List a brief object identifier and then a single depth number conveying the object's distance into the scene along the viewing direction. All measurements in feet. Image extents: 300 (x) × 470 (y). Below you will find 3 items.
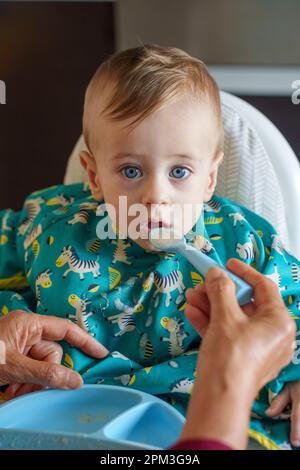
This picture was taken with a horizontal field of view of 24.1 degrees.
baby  2.92
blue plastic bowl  2.43
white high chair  3.76
